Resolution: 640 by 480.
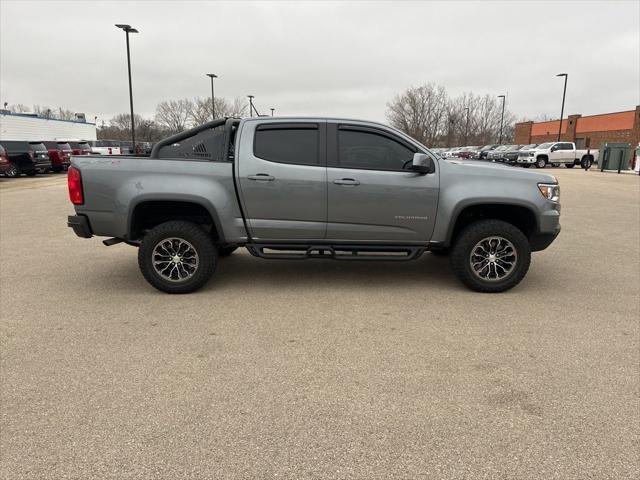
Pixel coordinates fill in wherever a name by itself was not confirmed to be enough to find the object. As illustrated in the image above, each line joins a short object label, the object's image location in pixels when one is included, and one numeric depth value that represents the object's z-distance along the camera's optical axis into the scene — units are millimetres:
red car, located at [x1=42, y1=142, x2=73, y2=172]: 25016
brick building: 41531
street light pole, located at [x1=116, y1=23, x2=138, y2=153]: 25953
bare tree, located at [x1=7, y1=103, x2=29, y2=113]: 100494
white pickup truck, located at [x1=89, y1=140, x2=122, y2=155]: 31688
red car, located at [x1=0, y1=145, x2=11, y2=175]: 20141
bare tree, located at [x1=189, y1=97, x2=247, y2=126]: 67375
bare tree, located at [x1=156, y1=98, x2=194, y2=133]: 84875
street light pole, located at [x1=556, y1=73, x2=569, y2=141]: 44297
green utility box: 29422
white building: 39438
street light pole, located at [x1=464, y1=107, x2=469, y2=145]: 77500
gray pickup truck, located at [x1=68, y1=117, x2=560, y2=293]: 4914
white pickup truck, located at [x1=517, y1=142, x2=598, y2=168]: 34094
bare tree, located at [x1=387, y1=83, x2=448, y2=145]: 73688
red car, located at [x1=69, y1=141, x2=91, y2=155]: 27712
